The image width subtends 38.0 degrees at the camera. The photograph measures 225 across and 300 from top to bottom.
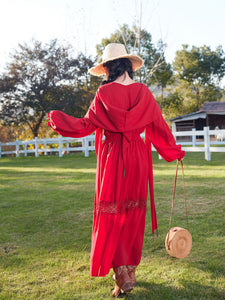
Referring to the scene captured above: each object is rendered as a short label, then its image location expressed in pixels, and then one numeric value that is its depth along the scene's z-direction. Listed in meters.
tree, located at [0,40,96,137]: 26.19
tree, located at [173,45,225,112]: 46.34
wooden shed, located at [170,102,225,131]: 32.50
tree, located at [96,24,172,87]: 38.38
